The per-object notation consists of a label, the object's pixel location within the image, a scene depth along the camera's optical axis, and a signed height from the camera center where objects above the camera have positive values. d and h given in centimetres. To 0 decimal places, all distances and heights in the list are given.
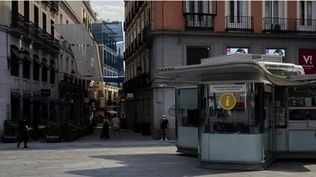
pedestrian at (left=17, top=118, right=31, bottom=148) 2603 -135
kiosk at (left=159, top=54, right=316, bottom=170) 1506 -17
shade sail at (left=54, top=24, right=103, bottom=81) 4031 +424
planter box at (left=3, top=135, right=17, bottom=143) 2994 -192
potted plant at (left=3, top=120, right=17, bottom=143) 2995 -156
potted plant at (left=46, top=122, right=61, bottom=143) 2996 -167
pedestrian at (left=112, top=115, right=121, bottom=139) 3528 -146
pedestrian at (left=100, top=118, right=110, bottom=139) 3468 -169
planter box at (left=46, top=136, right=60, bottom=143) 2994 -193
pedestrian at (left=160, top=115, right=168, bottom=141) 3119 -131
